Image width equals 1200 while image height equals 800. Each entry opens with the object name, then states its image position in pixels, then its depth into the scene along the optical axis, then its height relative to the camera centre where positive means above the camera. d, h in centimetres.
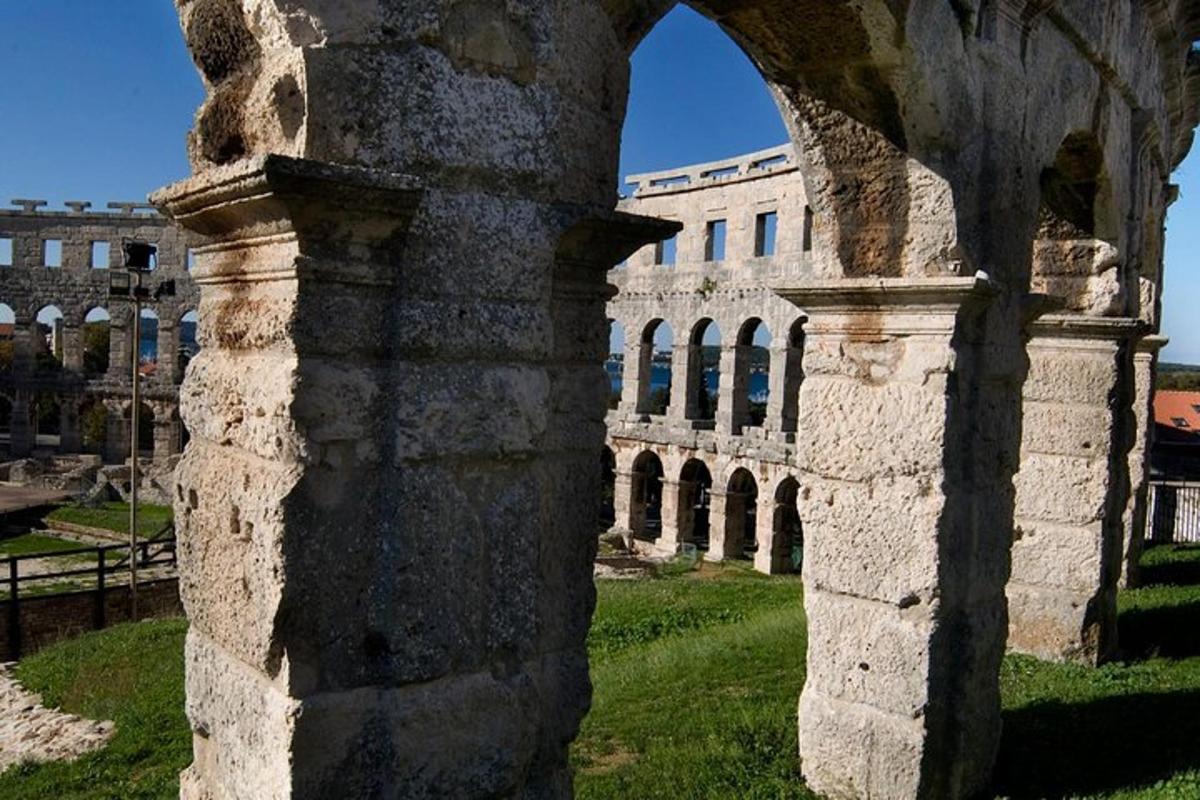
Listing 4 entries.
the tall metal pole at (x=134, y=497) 1198 -184
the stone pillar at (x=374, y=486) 259 -38
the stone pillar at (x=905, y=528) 496 -83
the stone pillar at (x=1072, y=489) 764 -91
